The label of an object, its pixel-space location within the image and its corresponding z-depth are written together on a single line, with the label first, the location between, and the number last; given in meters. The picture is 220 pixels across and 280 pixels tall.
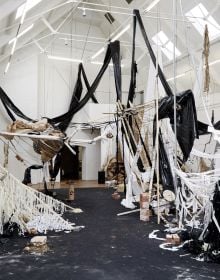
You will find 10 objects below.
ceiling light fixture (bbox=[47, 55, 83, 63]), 13.58
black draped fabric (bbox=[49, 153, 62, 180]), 10.18
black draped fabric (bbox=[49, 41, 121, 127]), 8.21
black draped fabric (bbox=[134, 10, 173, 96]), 6.54
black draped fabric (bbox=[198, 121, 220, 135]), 6.84
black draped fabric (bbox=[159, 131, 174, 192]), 6.49
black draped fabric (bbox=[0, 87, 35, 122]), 11.68
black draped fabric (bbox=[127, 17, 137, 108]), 7.66
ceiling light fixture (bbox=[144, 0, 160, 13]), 10.37
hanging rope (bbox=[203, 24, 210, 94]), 6.77
